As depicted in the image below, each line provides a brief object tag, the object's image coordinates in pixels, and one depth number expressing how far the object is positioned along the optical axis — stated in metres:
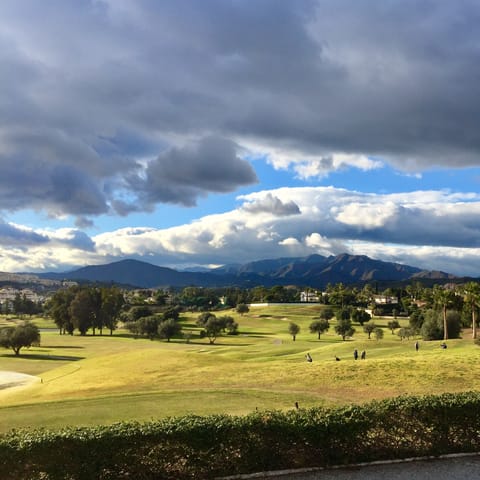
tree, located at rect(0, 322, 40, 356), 93.12
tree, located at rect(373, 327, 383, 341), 105.89
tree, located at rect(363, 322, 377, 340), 113.88
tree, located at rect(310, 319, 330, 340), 117.31
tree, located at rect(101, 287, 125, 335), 147.50
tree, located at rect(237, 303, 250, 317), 186.75
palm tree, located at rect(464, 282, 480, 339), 85.62
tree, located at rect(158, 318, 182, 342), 121.47
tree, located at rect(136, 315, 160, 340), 126.69
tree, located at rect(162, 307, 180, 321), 157.07
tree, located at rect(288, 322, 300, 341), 116.00
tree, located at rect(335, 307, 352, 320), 153.50
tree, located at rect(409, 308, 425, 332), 115.50
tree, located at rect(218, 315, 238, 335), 132.00
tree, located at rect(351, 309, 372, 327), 152.38
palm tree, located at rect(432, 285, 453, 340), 86.26
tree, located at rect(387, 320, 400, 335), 130.90
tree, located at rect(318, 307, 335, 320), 156.38
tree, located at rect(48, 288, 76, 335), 144.88
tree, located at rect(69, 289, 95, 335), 143.25
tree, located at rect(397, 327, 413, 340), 108.77
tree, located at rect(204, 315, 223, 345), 120.25
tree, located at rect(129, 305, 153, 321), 166.38
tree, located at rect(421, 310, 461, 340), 89.94
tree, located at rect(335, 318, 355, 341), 112.19
